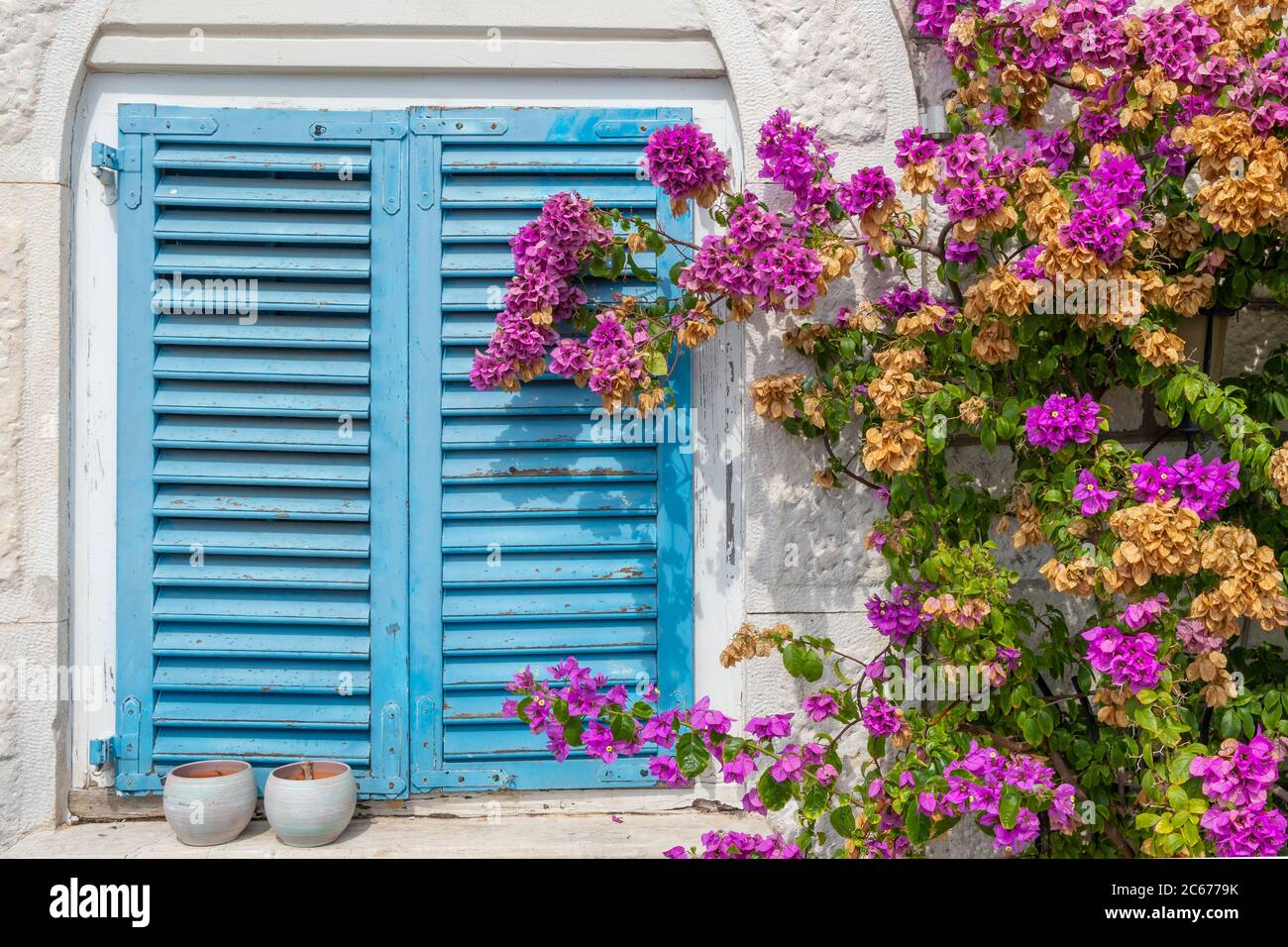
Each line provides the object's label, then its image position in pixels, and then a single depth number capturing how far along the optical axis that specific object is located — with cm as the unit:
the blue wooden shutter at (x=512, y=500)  284
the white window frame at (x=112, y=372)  284
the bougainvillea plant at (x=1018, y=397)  211
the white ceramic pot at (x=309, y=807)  262
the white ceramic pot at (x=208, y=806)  261
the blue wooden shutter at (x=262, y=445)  282
